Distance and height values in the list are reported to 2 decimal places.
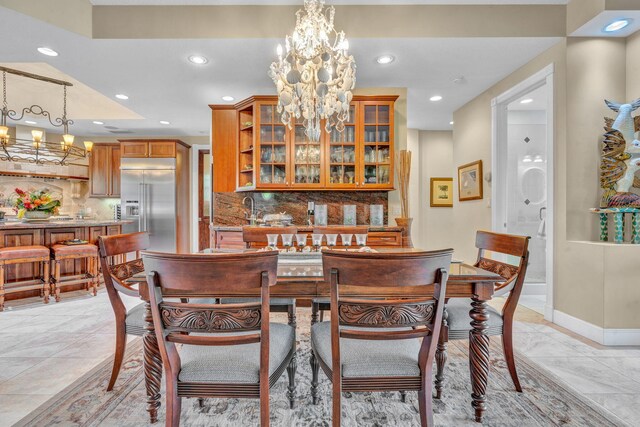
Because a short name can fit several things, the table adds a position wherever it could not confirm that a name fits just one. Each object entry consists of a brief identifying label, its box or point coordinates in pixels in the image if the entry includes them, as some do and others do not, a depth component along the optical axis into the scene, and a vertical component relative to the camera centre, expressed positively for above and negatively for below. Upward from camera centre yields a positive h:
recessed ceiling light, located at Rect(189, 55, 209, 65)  3.15 +1.57
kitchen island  3.49 -0.30
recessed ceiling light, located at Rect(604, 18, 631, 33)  2.55 +1.57
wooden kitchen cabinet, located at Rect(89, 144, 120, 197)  6.20 +0.85
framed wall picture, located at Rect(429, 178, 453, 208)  6.00 +0.36
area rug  1.52 -1.03
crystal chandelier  2.19 +1.00
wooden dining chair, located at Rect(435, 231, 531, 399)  1.62 -0.55
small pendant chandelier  4.00 +1.08
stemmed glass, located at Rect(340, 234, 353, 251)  2.25 -0.20
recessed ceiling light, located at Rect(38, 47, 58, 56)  2.98 +1.57
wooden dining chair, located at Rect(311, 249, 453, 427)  1.08 -0.41
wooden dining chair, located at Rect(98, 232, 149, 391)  1.65 -0.42
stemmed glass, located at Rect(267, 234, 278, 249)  2.30 -0.21
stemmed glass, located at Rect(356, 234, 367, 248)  2.45 -0.22
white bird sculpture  2.50 +0.62
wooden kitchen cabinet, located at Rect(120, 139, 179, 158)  5.80 +1.19
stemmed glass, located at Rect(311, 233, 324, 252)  2.26 -0.22
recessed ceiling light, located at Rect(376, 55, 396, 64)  3.16 +1.59
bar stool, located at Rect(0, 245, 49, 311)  3.26 -0.58
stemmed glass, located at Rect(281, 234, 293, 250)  2.27 -0.21
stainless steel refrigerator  5.77 +0.25
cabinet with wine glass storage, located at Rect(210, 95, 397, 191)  3.97 +0.78
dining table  1.38 -0.39
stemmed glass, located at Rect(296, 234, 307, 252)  2.21 -0.20
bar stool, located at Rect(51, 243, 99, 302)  3.59 -0.65
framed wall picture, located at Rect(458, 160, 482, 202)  4.09 +0.43
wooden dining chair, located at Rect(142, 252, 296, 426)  1.06 -0.40
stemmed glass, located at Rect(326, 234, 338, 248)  2.40 -0.21
